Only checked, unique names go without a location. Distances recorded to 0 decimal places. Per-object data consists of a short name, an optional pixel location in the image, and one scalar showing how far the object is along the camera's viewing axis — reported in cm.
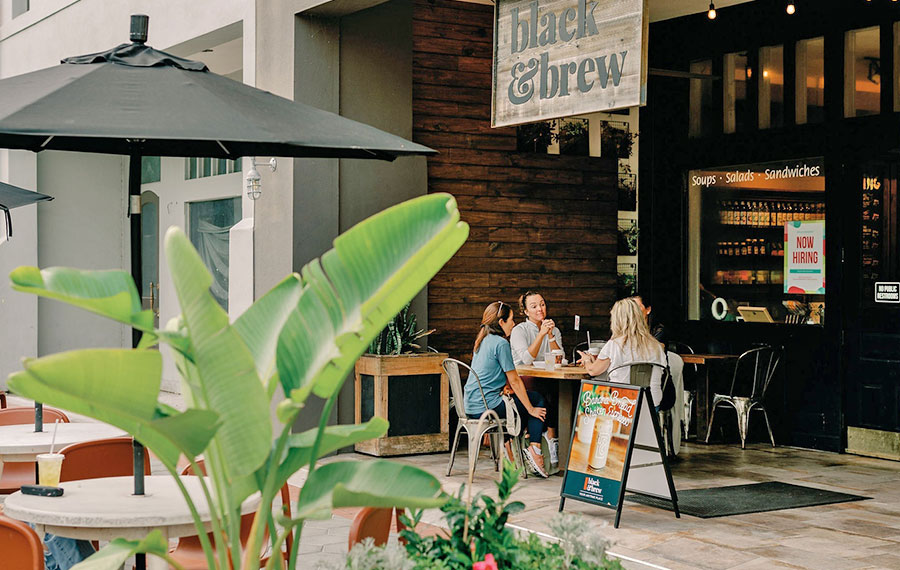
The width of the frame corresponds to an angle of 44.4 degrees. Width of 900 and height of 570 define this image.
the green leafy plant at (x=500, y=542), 268
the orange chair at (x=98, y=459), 489
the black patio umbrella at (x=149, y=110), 399
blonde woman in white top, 804
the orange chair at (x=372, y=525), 346
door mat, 733
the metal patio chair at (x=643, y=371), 788
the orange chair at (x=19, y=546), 349
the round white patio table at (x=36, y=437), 536
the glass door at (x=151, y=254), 1550
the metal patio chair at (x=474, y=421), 823
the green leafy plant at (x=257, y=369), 232
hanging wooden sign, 668
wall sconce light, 957
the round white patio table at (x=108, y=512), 360
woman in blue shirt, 823
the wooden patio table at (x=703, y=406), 1052
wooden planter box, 941
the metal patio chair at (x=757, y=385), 1008
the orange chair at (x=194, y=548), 446
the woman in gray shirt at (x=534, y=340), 905
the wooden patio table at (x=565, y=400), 859
